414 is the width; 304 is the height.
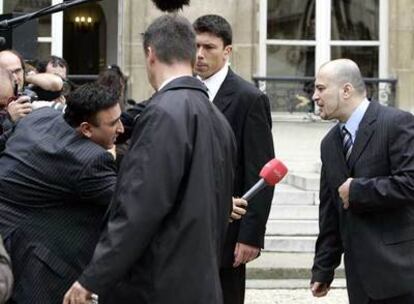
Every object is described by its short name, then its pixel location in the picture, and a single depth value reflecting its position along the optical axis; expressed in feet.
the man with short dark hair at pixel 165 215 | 12.16
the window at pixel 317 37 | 50.70
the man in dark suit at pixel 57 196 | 14.52
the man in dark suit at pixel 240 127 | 17.61
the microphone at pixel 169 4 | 18.74
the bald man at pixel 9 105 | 17.49
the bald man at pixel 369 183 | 16.33
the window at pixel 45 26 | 48.70
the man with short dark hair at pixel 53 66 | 28.14
